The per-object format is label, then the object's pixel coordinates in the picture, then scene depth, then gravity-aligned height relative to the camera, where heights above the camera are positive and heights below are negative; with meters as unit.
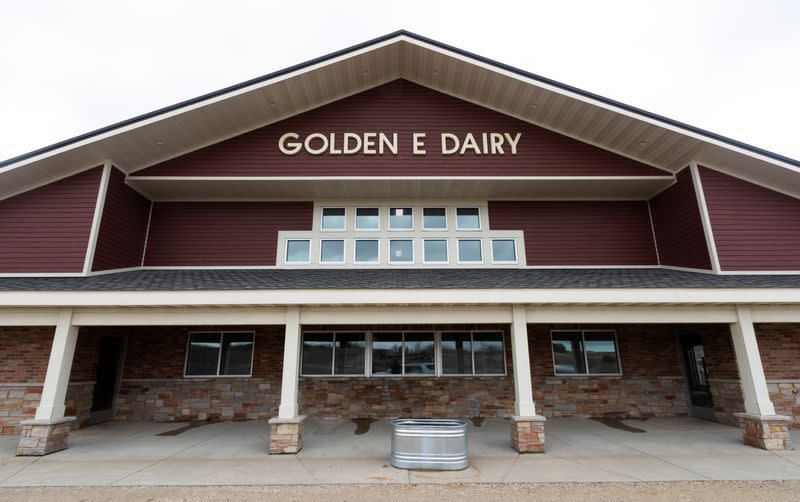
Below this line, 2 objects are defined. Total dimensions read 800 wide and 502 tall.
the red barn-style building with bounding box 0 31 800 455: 10.98 +3.76
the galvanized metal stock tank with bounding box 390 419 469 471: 7.56 -1.46
